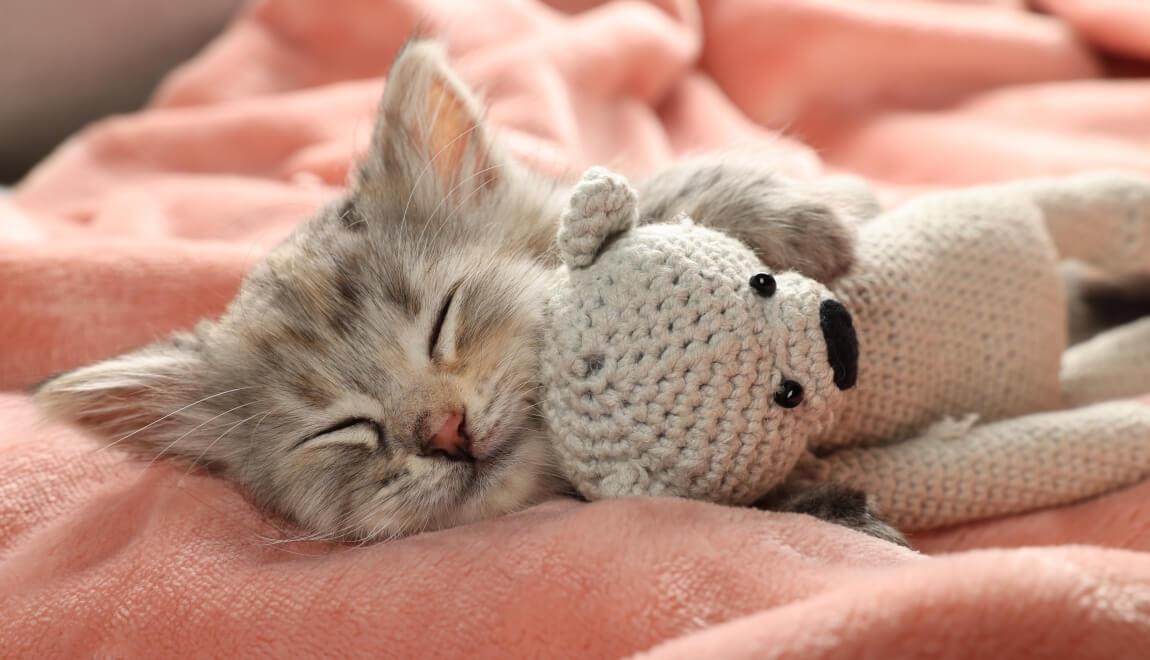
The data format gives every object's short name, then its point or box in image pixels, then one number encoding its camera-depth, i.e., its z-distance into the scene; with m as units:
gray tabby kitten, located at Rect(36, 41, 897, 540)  0.55
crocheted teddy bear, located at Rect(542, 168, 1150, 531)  0.51
